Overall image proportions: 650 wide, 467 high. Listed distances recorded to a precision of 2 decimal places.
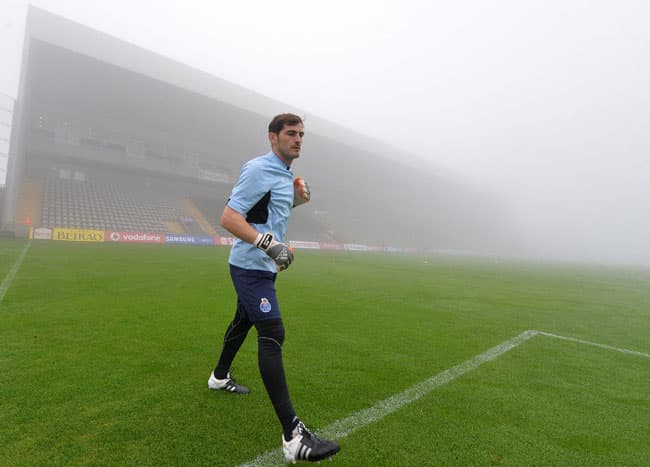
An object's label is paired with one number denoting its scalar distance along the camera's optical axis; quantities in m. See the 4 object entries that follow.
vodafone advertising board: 25.39
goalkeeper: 2.22
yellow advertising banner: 23.64
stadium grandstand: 27.56
